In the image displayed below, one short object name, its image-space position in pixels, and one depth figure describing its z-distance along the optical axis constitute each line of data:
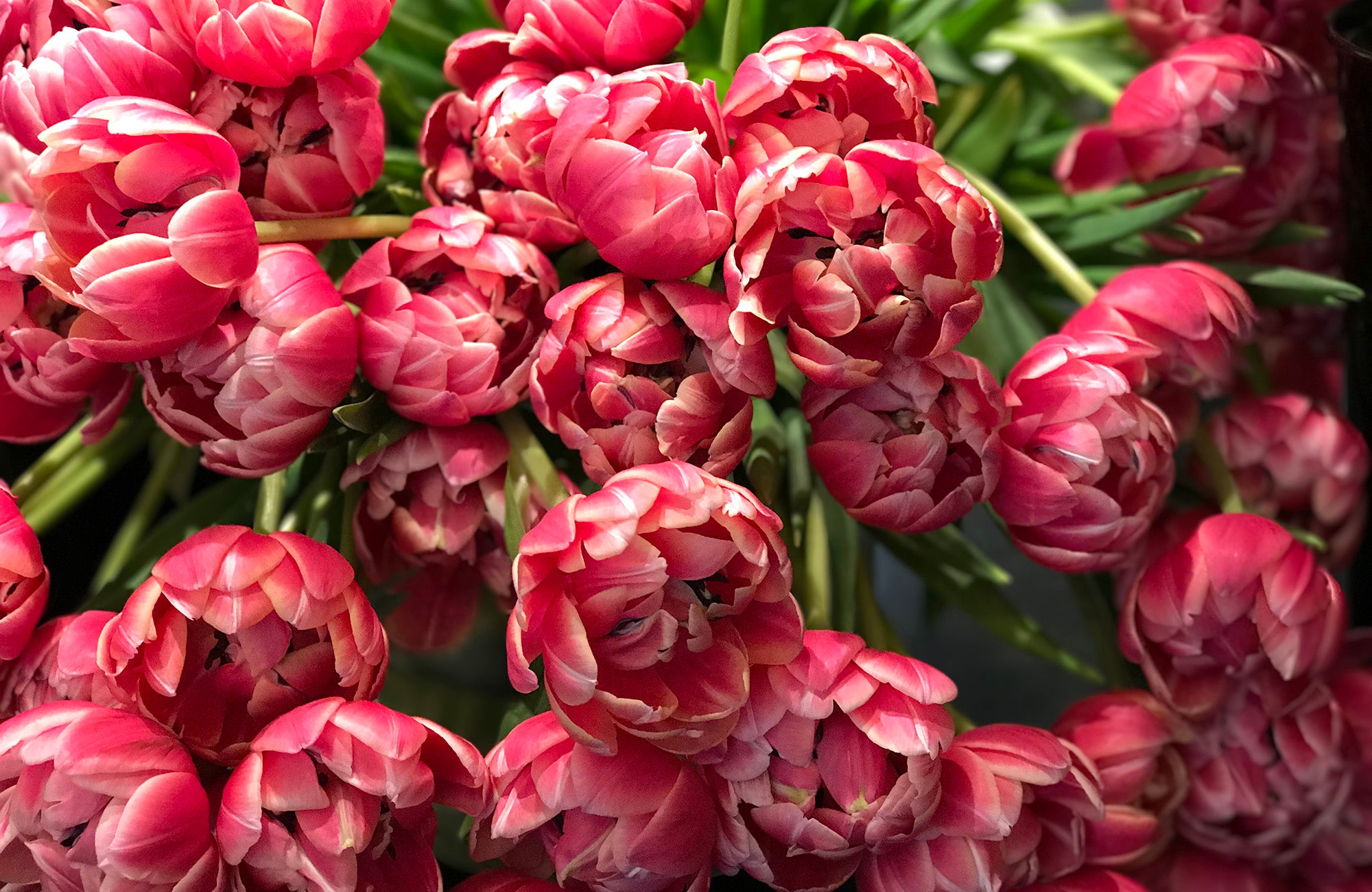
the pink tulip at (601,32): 0.49
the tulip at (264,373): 0.44
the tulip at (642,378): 0.43
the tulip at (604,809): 0.43
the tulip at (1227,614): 0.53
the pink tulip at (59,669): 0.45
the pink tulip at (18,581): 0.47
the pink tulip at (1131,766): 0.53
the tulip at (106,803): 0.40
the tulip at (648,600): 0.39
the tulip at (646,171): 0.42
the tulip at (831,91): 0.45
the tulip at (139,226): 0.42
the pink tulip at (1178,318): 0.53
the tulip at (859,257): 0.42
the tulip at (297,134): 0.48
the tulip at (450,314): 0.46
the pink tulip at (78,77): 0.45
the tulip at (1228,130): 0.60
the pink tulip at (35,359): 0.46
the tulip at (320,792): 0.41
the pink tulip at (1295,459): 0.61
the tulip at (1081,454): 0.48
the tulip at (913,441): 0.45
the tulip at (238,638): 0.42
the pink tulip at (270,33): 0.44
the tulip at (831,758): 0.43
